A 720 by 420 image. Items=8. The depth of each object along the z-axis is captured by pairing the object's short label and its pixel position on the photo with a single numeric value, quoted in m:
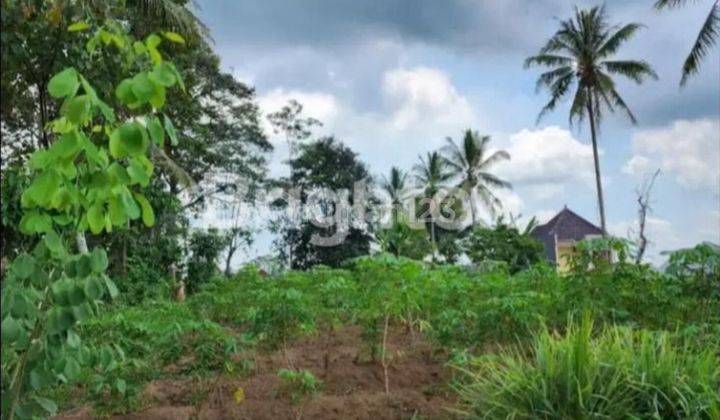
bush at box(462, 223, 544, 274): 19.05
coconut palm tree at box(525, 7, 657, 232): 20.48
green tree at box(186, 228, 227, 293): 14.72
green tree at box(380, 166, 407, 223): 24.65
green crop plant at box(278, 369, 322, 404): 3.37
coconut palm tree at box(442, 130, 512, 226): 26.17
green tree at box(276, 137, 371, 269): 19.97
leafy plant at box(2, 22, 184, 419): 1.32
